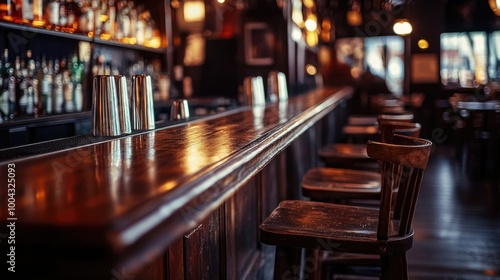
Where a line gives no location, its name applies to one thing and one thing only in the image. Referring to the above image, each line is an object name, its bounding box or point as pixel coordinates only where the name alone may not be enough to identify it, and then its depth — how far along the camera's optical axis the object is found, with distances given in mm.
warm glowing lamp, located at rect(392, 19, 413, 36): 7788
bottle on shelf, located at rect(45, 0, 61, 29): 3352
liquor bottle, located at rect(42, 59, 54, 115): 3418
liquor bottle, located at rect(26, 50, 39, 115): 3260
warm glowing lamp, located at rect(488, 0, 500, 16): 6012
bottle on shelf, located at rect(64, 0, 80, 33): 3625
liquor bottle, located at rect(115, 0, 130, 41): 4316
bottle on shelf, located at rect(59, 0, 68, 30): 3520
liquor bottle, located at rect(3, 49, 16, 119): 3092
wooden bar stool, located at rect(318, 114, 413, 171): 3225
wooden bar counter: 636
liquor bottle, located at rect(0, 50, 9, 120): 2942
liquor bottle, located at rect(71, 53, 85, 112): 3697
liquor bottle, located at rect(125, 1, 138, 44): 4527
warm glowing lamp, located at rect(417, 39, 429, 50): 10688
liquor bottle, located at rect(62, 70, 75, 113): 3607
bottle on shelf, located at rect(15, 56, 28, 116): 3193
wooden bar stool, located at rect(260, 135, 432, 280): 1443
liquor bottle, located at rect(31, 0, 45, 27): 3217
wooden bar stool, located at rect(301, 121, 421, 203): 2335
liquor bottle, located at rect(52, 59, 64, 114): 3484
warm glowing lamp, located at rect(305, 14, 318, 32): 7312
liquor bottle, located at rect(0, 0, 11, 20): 3021
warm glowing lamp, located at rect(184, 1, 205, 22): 7949
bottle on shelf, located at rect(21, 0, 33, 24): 3113
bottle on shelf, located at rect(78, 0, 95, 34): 3744
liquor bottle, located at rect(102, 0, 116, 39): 4125
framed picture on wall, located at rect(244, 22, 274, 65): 6039
